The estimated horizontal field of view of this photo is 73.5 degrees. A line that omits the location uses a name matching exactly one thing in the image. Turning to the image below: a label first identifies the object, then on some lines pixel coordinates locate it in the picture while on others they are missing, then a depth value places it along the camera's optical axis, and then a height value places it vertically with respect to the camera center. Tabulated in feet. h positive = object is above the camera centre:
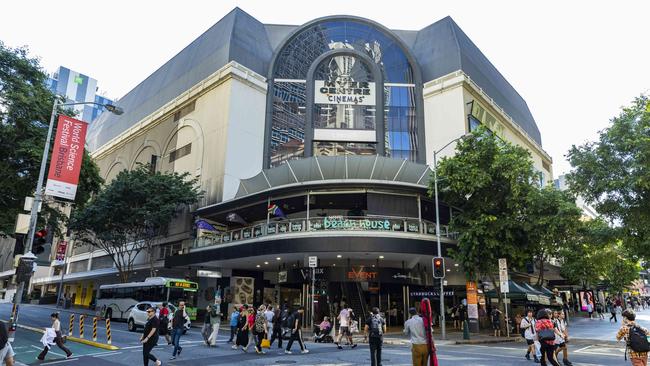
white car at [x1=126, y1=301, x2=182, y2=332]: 81.25 -3.69
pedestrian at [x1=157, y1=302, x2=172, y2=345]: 59.38 -3.76
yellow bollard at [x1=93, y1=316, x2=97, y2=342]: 63.04 -5.52
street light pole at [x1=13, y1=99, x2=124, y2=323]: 44.79 +8.07
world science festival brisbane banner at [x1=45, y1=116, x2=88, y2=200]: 51.13 +15.98
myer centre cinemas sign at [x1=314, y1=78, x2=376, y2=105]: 142.92 +66.23
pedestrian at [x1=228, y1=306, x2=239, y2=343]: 65.16 -3.68
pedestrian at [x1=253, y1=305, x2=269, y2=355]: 54.65 -3.81
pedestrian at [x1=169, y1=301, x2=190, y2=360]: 49.55 -3.52
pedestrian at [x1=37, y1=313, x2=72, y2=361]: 46.80 -4.86
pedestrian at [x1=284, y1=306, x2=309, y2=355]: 55.36 -4.38
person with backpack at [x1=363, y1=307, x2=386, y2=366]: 39.78 -3.35
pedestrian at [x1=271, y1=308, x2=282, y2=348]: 61.31 -4.05
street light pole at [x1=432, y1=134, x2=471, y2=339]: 75.66 +12.92
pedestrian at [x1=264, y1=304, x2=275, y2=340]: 62.41 -3.06
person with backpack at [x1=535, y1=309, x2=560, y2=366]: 36.96 -2.68
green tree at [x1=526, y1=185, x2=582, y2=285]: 82.17 +15.85
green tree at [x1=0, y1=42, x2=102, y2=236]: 74.84 +28.19
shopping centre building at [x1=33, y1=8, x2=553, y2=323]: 96.02 +49.38
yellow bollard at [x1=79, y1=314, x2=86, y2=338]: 68.85 -6.06
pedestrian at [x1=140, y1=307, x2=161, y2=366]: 39.63 -3.75
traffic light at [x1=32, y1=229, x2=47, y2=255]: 46.24 +5.30
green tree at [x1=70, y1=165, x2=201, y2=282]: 117.91 +23.65
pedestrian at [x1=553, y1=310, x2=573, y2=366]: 43.38 -3.35
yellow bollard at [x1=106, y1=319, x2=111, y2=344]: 60.05 -5.30
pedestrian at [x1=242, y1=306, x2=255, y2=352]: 56.54 -3.43
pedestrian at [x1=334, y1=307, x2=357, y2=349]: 62.59 -3.53
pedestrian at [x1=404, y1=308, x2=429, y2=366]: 31.12 -2.85
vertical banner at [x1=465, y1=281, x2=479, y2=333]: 90.58 -0.97
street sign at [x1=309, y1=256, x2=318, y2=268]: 77.10 +6.21
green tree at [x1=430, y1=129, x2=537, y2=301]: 85.97 +20.42
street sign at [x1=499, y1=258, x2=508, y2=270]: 76.31 +6.42
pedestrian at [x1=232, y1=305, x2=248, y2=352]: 56.59 -4.34
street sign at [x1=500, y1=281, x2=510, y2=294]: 73.97 +2.62
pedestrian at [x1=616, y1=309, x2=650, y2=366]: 28.43 -2.35
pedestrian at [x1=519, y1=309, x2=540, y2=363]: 49.68 -3.26
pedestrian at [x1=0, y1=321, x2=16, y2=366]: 30.27 -3.92
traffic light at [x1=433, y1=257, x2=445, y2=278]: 73.05 +5.29
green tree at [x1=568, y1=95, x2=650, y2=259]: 68.49 +21.11
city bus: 92.63 +0.11
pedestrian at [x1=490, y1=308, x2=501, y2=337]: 88.75 -4.05
